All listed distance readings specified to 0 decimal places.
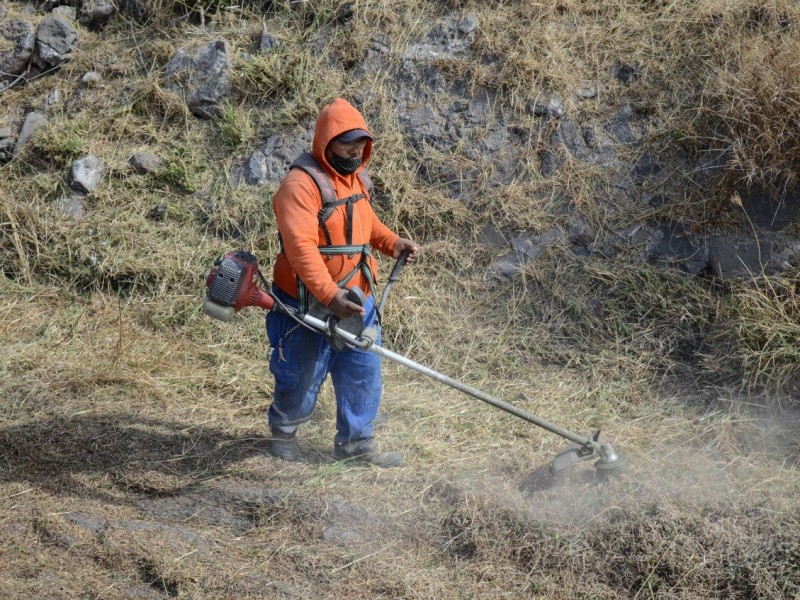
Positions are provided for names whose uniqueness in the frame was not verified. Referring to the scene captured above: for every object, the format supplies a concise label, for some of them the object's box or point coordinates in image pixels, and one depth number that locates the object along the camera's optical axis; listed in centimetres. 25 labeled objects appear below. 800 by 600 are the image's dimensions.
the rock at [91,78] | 1421
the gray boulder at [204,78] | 1360
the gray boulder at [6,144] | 1371
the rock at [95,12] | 1504
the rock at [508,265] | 1164
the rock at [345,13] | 1377
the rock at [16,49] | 1459
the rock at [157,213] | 1280
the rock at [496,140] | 1251
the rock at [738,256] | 1061
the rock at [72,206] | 1291
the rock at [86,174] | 1301
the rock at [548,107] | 1249
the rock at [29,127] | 1369
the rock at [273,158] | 1282
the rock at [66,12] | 1509
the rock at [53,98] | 1417
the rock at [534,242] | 1168
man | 771
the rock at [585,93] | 1259
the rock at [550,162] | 1216
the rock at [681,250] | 1101
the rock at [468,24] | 1331
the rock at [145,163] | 1311
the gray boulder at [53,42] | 1464
